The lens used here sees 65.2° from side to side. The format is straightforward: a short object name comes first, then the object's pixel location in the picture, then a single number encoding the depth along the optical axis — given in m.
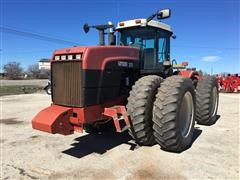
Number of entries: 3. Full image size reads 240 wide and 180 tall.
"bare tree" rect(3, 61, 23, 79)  62.57
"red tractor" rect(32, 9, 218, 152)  3.41
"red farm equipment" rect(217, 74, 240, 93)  15.84
